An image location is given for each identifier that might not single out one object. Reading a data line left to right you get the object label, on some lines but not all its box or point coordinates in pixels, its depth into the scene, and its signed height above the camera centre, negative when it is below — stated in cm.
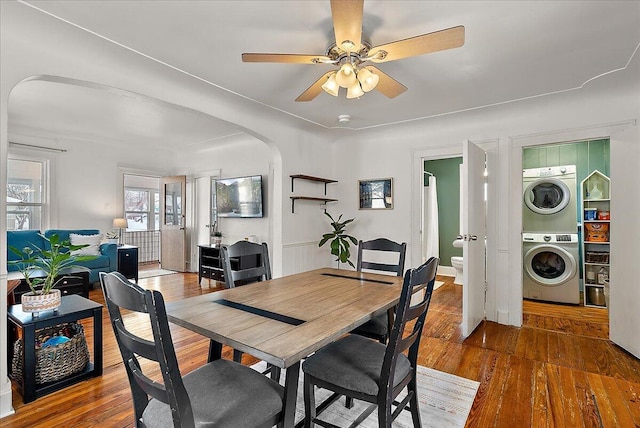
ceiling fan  152 +91
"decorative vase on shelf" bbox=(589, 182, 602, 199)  416 +28
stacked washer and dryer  416 -29
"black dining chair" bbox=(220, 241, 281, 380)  202 -37
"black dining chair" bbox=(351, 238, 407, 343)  212 -45
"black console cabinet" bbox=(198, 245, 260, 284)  516 -83
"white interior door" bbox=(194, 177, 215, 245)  613 +3
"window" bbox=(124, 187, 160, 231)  747 +14
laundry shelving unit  407 -29
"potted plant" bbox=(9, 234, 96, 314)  207 -47
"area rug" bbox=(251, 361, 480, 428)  188 -123
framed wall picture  435 +28
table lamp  581 -17
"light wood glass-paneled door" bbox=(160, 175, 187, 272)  638 -19
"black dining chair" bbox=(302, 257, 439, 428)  136 -74
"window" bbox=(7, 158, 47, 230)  500 +32
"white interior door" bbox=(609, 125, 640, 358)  271 -27
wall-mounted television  536 +30
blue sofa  441 -50
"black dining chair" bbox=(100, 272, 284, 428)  98 -71
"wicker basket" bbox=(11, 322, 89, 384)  213 -99
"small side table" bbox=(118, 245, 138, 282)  522 -79
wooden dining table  114 -46
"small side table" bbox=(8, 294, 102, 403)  202 -79
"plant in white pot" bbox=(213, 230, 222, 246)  573 -44
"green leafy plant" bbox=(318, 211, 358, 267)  438 -39
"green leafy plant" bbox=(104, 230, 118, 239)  553 -37
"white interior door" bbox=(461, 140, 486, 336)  312 -22
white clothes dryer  420 +19
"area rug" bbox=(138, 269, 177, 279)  602 -117
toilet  516 -83
